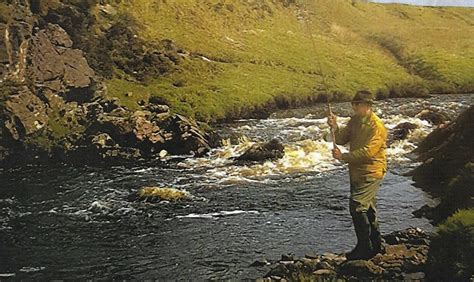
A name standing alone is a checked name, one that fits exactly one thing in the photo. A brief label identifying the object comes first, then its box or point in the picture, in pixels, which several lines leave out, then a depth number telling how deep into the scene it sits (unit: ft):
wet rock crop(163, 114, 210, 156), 113.19
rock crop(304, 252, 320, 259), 48.81
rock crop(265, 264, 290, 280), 44.89
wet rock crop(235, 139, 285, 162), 101.76
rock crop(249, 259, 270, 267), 53.26
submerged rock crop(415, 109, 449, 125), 124.67
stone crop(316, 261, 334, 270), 43.43
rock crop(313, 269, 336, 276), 41.45
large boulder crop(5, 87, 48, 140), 118.52
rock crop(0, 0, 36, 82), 130.62
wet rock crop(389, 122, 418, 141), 112.06
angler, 37.05
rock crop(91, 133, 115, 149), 113.46
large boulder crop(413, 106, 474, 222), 60.75
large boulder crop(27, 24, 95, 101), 132.26
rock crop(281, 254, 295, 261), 50.94
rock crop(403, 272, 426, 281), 38.23
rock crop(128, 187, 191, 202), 79.87
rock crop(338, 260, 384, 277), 39.40
